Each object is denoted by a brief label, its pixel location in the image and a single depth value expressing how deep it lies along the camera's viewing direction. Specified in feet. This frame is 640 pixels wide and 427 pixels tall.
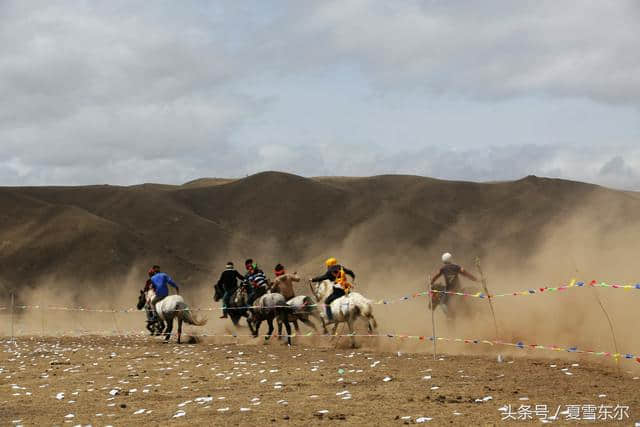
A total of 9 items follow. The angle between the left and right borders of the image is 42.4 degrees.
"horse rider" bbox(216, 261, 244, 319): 83.56
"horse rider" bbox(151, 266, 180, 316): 84.43
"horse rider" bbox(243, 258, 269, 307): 78.48
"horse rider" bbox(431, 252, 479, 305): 67.56
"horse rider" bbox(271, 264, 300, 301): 76.84
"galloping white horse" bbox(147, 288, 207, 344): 79.56
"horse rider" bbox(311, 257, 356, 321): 68.28
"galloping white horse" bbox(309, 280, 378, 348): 64.44
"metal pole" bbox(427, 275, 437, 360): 53.84
